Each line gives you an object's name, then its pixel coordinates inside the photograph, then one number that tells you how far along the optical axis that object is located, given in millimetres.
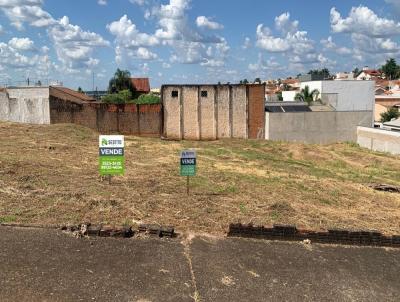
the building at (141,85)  67812
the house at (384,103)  61728
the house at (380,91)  81806
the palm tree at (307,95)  49012
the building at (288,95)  69038
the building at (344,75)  100819
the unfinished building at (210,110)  28875
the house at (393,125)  35938
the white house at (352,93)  51219
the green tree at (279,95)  72956
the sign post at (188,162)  9055
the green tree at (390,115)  53625
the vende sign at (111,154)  9266
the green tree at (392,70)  127000
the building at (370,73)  134050
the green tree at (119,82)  59188
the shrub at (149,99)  42741
